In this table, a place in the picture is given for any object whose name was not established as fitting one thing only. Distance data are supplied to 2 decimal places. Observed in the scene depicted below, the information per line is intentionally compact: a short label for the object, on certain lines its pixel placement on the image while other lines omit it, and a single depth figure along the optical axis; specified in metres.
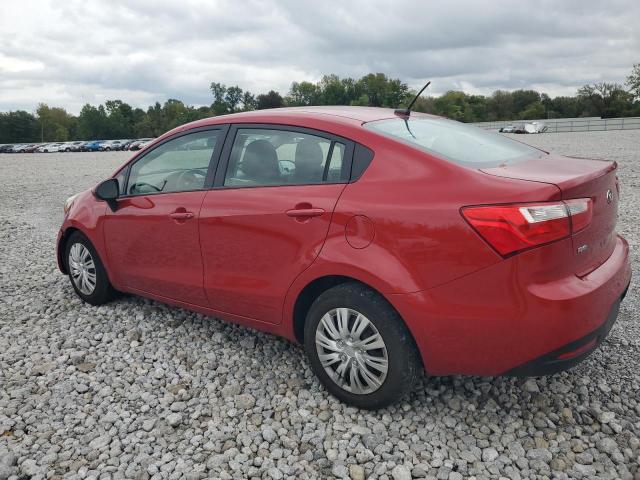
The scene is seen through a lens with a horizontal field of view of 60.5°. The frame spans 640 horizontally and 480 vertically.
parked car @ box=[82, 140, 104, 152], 57.17
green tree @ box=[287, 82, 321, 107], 110.38
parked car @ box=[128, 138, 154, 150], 52.94
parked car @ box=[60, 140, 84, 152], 57.53
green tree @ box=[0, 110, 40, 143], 95.19
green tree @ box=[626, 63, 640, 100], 73.00
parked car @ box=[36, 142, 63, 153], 58.88
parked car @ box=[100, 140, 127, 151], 56.56
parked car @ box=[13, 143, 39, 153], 61.84
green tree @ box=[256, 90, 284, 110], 105.43
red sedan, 2.45
